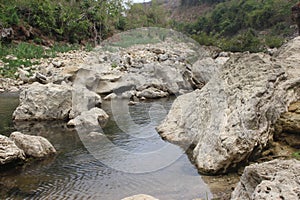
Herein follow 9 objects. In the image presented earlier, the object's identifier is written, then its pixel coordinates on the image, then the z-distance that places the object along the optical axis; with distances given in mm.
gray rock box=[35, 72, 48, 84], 15438
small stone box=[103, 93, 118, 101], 13409
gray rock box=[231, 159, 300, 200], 2770
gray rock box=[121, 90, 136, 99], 13711
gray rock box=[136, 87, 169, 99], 13688
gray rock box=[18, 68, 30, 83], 16886
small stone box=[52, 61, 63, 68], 18638
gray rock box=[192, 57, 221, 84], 14362
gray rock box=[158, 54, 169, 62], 22812
